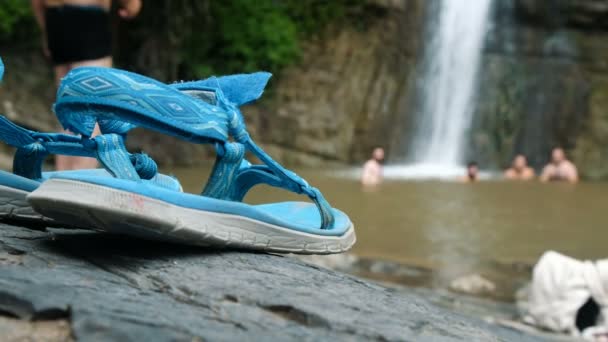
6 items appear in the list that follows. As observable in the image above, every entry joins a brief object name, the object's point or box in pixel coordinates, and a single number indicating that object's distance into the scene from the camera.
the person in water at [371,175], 6.27
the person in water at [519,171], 8.16
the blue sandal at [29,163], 1.27
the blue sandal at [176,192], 1.05
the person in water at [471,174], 6.90
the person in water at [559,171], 7.94
